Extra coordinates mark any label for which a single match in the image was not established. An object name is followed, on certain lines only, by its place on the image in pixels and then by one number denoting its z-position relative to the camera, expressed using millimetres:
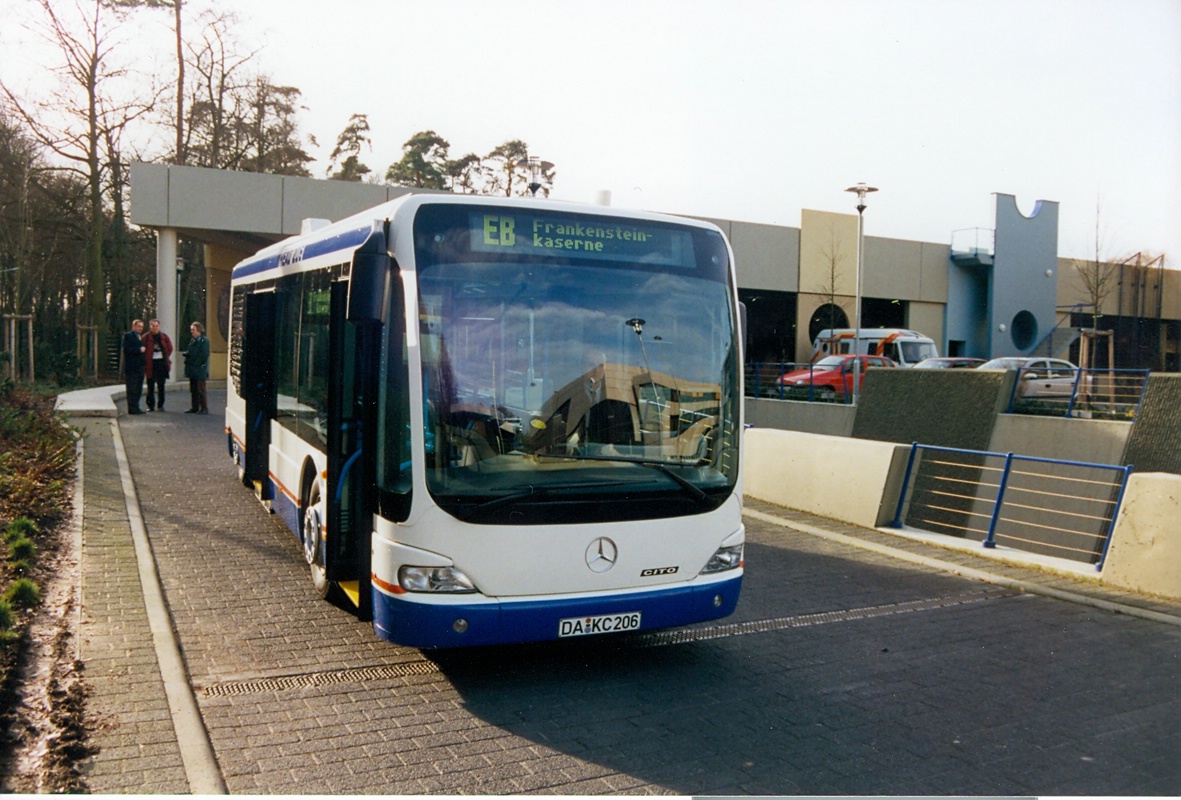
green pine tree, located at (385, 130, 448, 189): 47625
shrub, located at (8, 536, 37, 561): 8320
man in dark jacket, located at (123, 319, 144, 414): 20641
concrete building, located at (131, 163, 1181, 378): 43500
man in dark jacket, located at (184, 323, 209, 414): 21609
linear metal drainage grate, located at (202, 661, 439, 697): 5918
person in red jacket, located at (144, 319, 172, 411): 21703
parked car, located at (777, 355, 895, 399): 29156
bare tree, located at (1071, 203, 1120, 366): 40728
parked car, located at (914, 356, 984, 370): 31473
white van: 35312
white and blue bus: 5801
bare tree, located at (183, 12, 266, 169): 37000
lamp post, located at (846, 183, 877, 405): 27062
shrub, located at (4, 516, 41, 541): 8844
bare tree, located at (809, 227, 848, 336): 44625
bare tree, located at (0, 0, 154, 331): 24688
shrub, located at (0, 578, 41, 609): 7230
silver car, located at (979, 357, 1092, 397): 22125
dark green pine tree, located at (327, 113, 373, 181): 49625
